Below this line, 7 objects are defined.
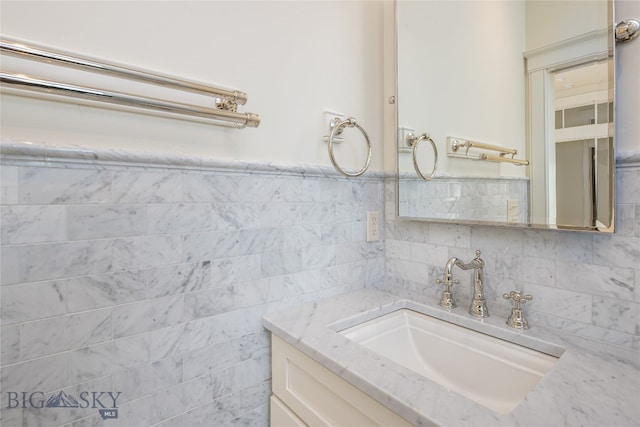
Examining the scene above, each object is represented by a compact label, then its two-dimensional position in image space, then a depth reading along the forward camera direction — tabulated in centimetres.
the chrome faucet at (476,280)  89
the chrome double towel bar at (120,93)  55
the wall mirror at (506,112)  72
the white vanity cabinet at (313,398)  60
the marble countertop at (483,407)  49
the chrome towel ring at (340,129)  96
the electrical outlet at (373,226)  117
